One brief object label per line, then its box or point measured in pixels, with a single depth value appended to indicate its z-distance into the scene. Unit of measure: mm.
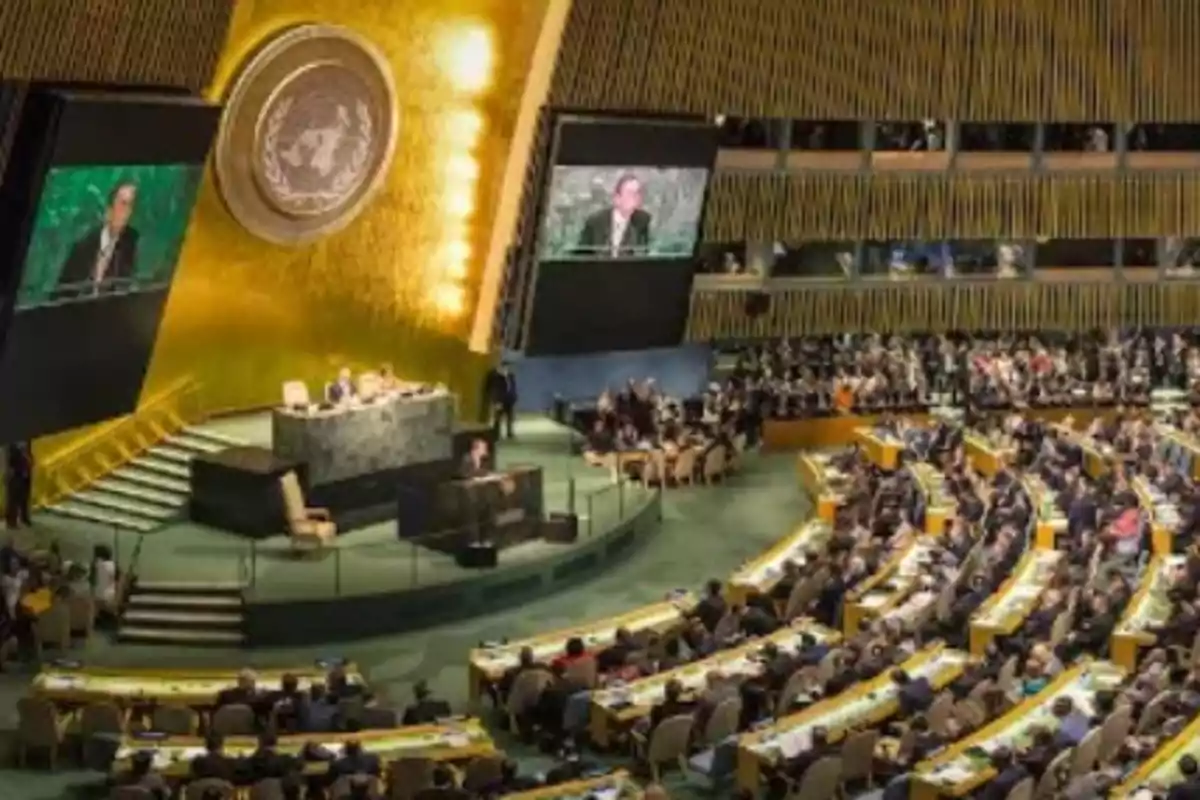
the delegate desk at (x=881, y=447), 29203
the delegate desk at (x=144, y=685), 17828
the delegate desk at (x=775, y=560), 22141
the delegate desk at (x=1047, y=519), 24062
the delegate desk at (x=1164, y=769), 14914
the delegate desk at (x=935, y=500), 25016
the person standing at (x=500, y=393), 30359
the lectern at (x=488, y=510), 23625
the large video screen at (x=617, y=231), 28406
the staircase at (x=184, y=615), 21641
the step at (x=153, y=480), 25453
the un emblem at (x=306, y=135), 26094
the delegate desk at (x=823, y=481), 26109
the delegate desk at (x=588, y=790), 14938
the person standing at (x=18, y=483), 23828
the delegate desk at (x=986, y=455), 28703
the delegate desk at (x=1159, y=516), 23281
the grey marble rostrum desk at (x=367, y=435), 24594
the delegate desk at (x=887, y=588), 20938
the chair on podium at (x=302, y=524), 23750
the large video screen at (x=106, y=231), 21094
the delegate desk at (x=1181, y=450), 27484
